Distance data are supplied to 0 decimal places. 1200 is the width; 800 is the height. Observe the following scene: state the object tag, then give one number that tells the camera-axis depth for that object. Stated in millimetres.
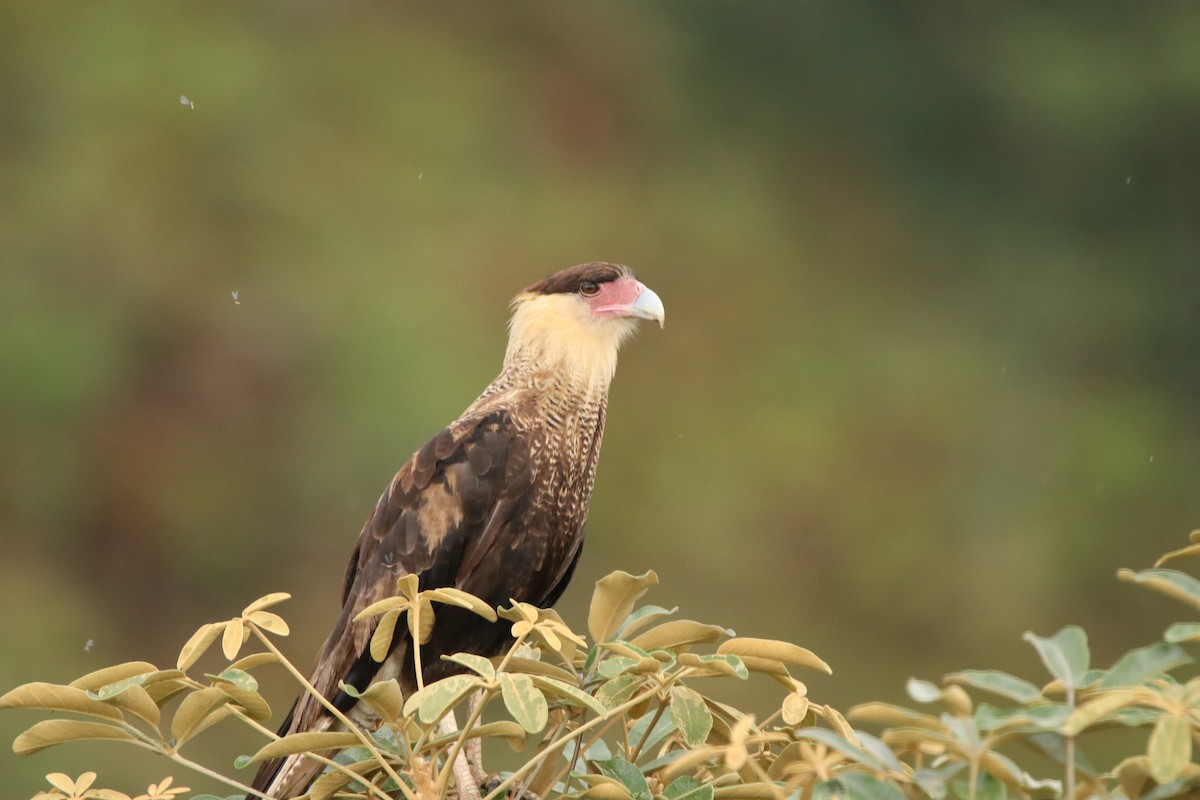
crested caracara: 12836
